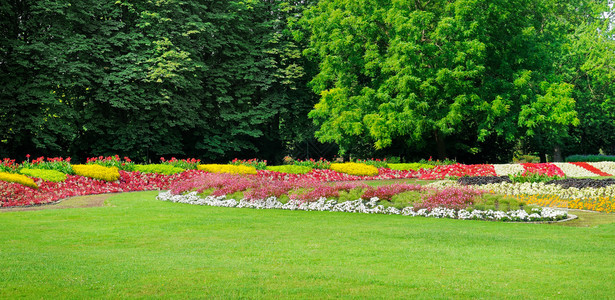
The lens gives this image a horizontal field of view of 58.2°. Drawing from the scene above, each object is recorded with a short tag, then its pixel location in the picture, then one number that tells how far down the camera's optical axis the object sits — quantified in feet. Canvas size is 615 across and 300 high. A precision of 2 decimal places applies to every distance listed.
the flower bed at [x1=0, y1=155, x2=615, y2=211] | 43.70
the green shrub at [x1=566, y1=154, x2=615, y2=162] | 109.28
